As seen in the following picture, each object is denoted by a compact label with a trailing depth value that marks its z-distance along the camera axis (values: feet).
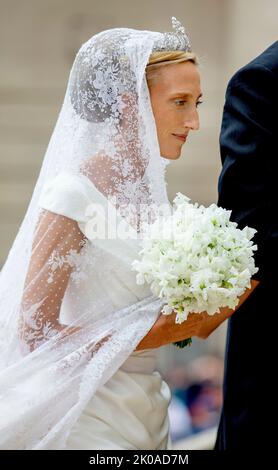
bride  21.83
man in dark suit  23.13
